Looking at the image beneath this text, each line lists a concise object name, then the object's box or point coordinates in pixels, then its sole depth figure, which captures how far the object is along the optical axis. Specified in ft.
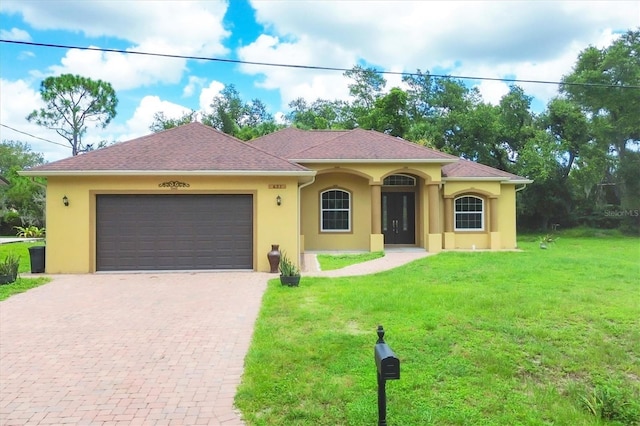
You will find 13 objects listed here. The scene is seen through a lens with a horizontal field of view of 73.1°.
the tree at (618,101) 88.28
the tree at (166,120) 130.41
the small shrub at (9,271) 34.28
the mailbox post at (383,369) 10.15
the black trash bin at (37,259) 39.81
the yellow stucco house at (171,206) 39.78
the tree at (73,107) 121.90
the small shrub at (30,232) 91.45
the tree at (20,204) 101.04
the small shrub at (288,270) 32.37
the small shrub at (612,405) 12.39
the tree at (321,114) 118.85
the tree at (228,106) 127.95
